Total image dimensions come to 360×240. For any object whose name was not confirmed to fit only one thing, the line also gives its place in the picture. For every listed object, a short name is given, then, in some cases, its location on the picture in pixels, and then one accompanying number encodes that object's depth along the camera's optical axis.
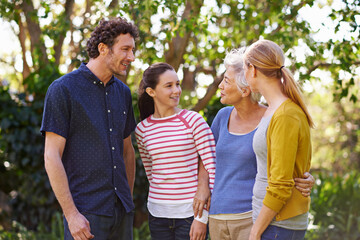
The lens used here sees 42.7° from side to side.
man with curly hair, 2.63
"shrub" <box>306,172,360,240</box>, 6.50
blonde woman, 2.16
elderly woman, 2.70
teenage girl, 2.91
